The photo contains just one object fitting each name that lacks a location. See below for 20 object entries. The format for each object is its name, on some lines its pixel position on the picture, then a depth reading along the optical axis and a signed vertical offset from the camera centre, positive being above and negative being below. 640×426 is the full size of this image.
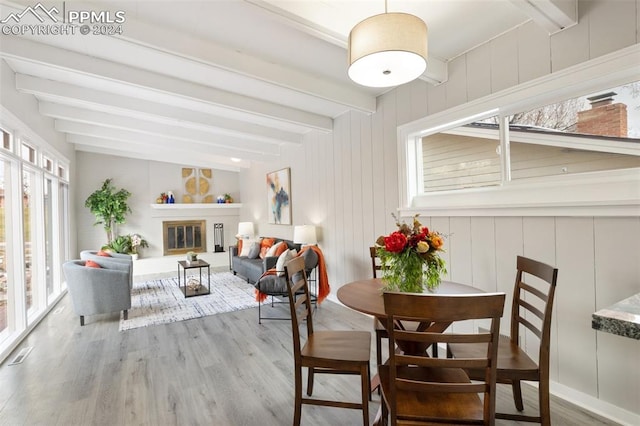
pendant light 1.45 +0.80
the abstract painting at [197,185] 8.01 +0.81
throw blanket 4.26 -0.94
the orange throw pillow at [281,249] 5.11 -0.60
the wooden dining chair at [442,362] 1.12 -0.59
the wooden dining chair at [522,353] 1.53 -0.82
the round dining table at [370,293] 1.68 -0.53
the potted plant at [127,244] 6.78 -0.61
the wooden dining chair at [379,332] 2.19 -0.88
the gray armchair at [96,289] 3.59 -0.85
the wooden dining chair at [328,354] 1.72 -0.84
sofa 4.62 -0.92
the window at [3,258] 3.11 -0.38
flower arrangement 1.78 -0.29
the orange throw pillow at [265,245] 5.76 -0.60
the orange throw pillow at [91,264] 3.85 -0.59
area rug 3.94 -1.31
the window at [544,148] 1.92 +0.46
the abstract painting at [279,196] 5.88 +0.35
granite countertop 0.89 -0.35
